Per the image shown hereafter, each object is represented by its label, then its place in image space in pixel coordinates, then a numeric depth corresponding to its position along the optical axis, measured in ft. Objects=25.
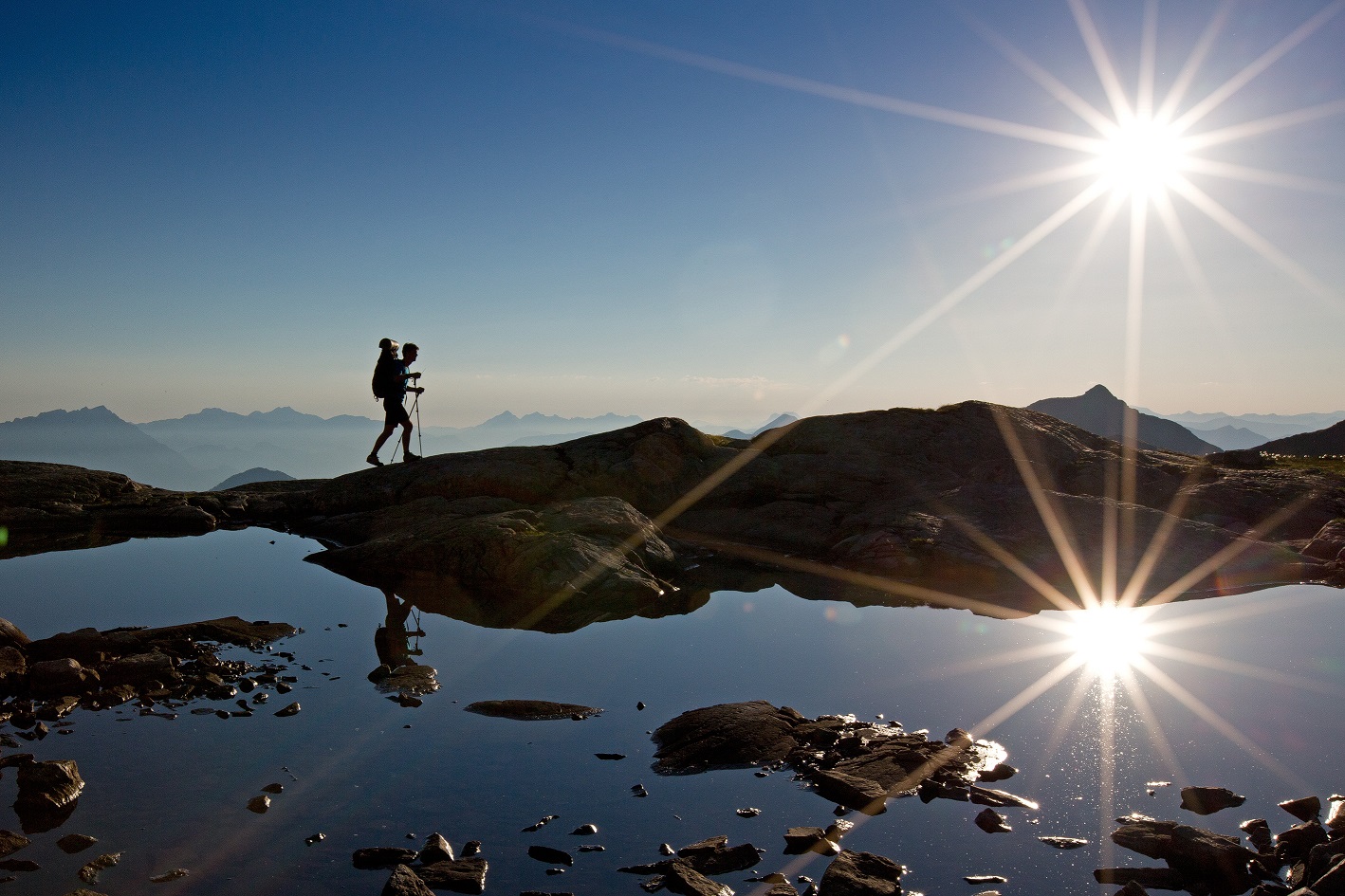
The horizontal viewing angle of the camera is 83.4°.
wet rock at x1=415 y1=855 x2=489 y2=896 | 23.35
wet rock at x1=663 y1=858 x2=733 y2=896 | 22.97
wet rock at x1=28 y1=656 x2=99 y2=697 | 38.60
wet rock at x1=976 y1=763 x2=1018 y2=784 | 30.93
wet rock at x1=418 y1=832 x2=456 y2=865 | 24.45
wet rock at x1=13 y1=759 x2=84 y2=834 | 26.45
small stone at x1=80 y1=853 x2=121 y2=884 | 23.24
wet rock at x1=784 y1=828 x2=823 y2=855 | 25.84
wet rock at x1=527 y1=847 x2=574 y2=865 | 24.80
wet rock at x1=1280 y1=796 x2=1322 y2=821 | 27.63
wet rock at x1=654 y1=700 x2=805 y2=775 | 32.65
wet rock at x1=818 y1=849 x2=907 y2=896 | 23.00
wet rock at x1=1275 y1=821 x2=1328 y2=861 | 25.12
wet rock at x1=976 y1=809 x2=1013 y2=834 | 27.14
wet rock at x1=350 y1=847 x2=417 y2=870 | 24.35
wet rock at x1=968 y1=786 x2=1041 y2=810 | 28.91
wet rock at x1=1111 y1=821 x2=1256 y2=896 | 24.02
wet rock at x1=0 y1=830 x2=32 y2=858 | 24.34
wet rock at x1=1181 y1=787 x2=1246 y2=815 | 28.66
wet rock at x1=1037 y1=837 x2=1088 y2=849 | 26.15
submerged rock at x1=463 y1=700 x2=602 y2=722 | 37.19
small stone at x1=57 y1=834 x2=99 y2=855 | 24.70
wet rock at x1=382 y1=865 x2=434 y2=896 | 22.37
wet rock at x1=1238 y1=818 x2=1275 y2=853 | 25.83
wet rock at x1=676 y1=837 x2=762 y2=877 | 24.52
